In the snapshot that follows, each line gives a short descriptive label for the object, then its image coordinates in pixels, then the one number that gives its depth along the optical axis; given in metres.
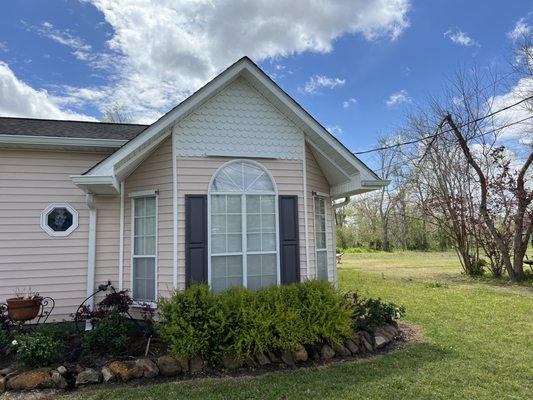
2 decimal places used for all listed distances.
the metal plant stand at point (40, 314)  6.04
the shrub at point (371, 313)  6.20
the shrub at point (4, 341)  5.34
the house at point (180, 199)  6.18
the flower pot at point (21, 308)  5.71
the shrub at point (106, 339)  5.30
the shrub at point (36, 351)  4.79
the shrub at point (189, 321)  4.88
